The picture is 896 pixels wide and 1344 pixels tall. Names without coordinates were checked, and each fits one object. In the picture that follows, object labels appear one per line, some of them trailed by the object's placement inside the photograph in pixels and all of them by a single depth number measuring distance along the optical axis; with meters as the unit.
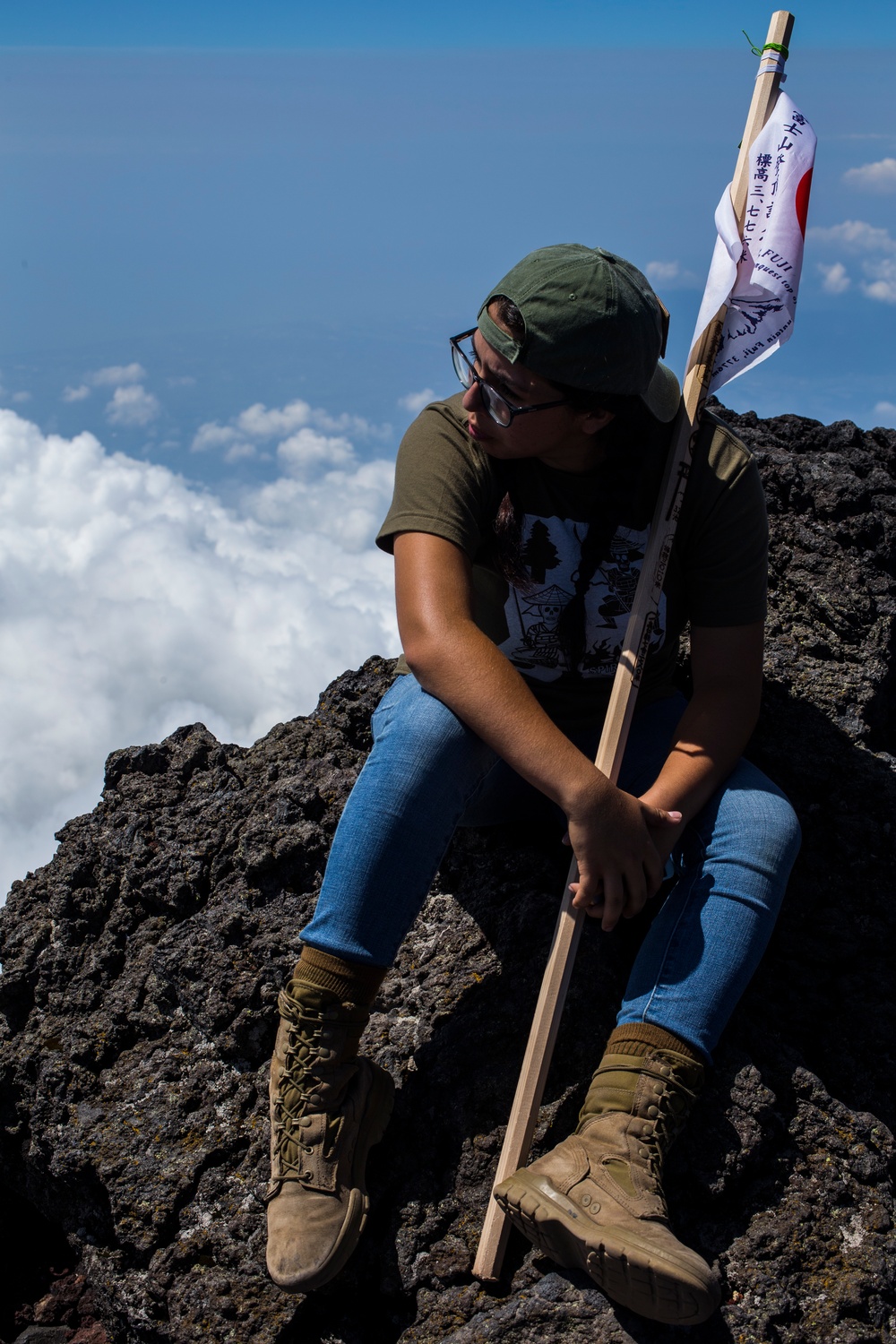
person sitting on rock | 2.56
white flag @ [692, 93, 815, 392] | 3.02
